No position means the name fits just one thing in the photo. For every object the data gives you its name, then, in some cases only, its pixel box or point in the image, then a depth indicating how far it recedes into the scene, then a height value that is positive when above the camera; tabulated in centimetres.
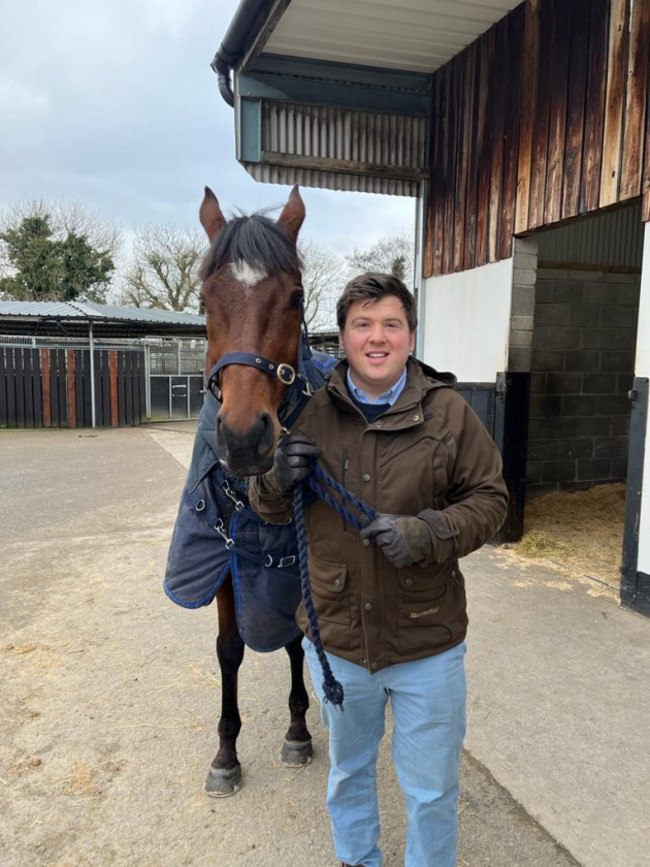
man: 141 -47
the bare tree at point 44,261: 2456 +428
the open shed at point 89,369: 1320 -13
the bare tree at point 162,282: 2677 +379
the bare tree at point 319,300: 2820 +325
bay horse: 135 -6
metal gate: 1508 -34
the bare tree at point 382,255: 3481 +689
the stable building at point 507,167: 367 +158
